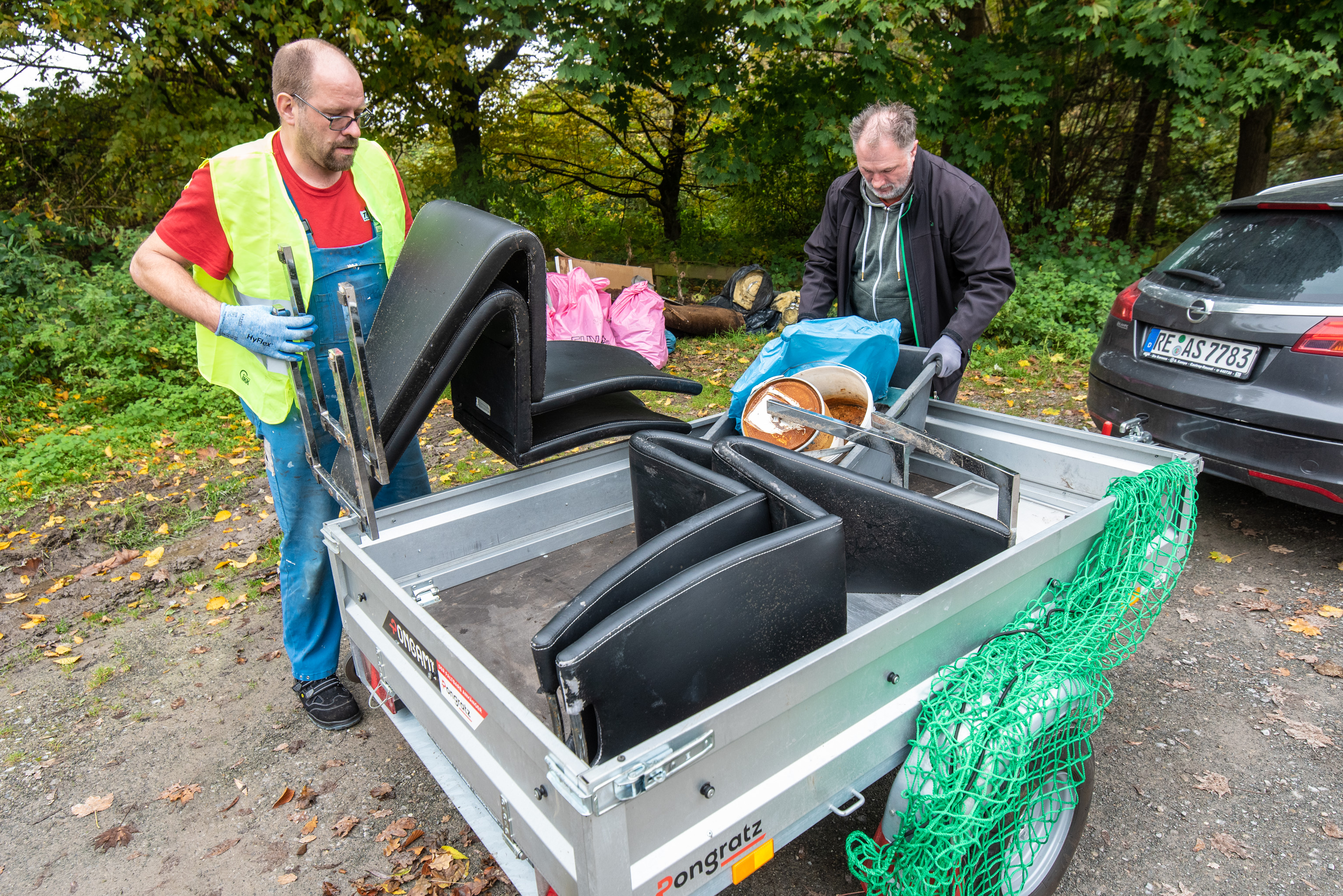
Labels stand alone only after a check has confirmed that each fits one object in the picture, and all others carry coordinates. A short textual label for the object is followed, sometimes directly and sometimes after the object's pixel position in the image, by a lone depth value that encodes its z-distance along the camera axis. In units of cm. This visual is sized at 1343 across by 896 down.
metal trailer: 131
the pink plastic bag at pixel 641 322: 657
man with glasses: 228
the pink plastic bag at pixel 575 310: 622
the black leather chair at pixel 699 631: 140
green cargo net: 165
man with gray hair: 304
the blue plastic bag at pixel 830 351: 286
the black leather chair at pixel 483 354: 190
